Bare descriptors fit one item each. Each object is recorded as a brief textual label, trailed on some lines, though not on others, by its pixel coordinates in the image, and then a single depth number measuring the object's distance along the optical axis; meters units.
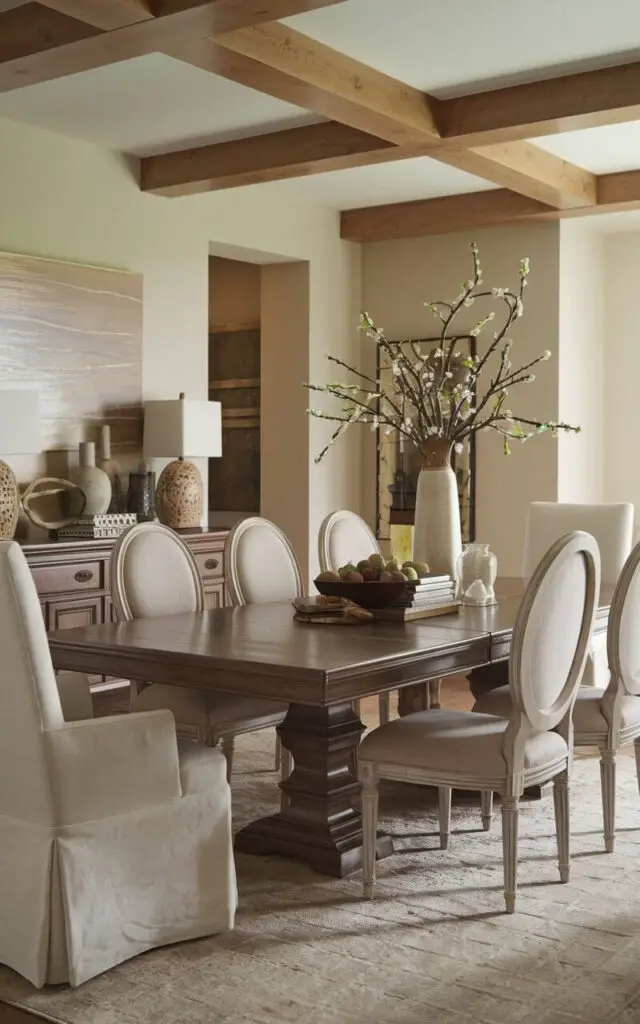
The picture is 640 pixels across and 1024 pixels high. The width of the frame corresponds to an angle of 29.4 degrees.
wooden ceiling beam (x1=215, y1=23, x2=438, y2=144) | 4.46
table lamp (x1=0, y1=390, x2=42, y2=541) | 5.29
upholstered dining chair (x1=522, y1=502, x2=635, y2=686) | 5.15
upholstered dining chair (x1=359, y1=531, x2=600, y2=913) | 3.16
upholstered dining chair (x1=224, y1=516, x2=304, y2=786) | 4.47
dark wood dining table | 3.01
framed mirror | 7.71
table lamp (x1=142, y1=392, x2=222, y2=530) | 6.18
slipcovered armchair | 2.68
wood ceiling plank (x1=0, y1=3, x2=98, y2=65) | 4.19
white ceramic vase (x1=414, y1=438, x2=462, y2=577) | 4.32
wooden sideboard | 5.29
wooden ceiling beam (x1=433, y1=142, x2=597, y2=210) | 5.91
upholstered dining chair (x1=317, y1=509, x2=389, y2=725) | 4.82
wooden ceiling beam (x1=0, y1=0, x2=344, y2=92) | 3.82
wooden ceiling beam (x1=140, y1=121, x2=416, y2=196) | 5.82
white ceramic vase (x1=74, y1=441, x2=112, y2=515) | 5.82
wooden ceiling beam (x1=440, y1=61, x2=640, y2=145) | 4.96
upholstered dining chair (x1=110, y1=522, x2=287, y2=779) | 3.86
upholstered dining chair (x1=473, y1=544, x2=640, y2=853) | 3.73
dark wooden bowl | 3.83
